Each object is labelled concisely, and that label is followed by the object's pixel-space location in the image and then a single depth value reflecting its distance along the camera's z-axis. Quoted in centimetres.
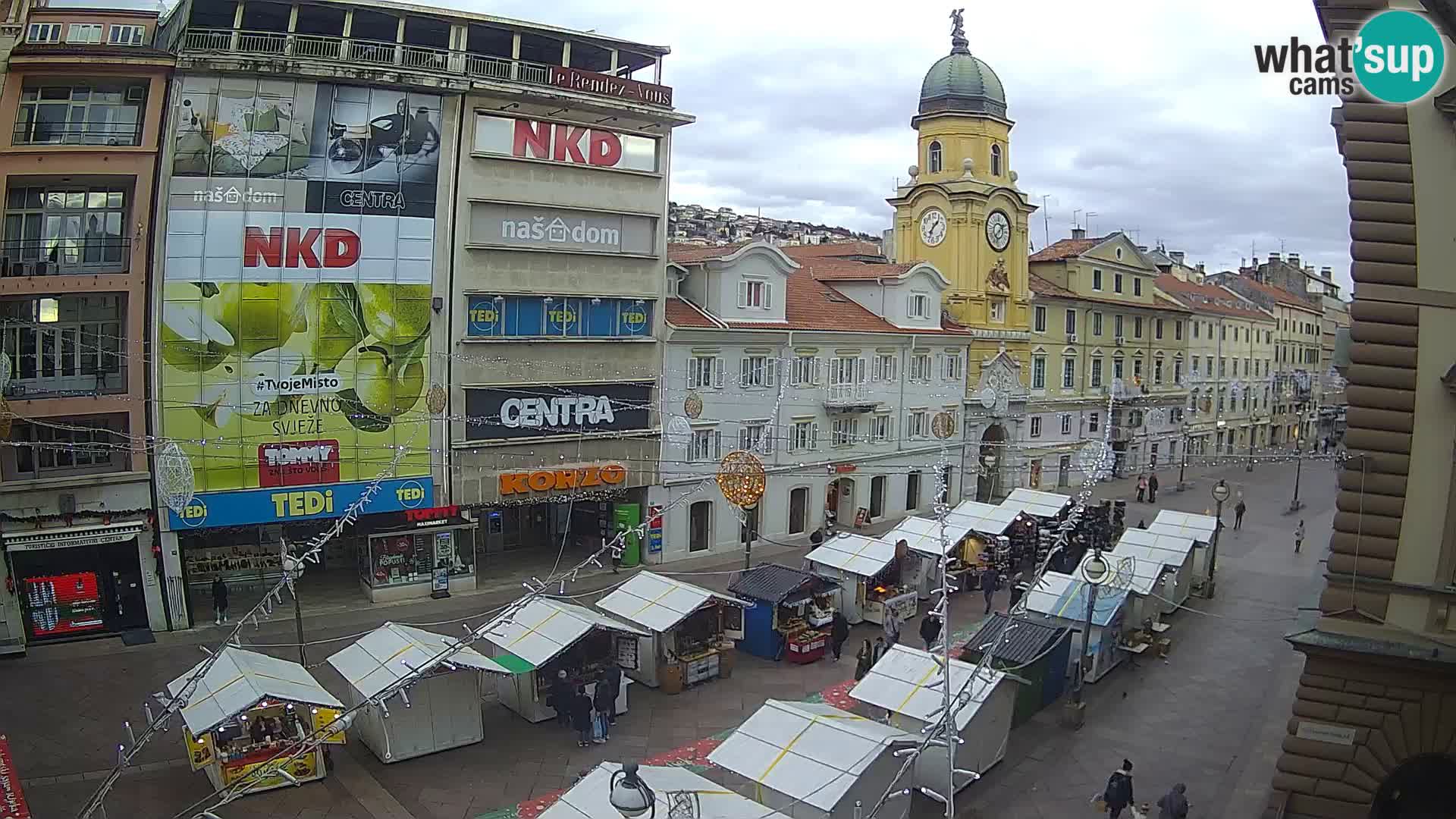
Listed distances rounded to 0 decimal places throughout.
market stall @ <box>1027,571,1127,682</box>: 2395
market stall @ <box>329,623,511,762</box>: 1902
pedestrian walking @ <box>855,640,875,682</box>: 2323
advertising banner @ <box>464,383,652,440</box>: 3091
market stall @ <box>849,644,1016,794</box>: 1802
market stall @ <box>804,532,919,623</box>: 2752
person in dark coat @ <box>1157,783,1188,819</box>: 1627
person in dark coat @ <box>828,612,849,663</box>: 2533
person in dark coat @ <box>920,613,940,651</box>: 2442
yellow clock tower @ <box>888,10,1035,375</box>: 4641
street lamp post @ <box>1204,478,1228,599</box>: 3189
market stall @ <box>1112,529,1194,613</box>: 2847
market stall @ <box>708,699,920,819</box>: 1488
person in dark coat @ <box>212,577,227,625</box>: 2711
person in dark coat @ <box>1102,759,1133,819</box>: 1689
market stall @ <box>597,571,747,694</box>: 2283
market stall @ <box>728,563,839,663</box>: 2506
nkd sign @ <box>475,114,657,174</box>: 3045
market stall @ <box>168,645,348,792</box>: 1692
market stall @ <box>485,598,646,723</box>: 2067
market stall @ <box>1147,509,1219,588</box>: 3056
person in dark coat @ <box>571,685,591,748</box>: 2009
